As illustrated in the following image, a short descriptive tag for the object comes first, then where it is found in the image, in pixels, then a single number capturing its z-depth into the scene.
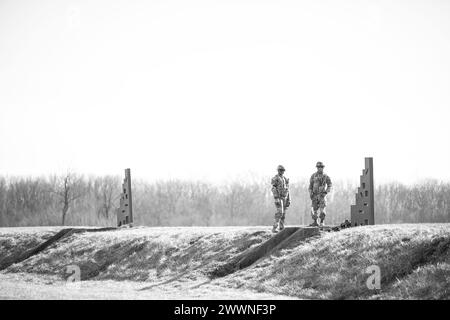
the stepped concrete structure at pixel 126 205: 39.94
